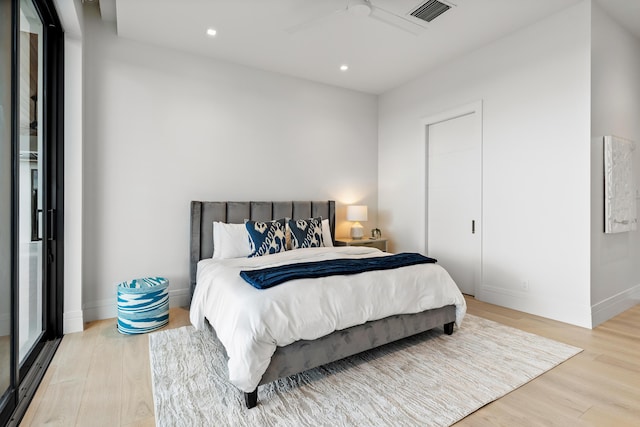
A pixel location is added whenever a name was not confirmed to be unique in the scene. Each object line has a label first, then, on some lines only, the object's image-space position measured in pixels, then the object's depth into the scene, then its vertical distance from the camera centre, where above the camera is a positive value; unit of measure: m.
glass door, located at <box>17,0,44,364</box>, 2.24 +0.24
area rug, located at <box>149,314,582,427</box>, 1.83 -1.11
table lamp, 4.76 -0.07
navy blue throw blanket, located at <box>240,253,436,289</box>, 2.21 -0.42
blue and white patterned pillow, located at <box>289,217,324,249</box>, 3.82 -0.26
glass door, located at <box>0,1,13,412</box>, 1.69 +0.05
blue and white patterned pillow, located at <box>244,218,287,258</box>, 3.55 -0.29
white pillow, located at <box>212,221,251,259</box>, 3.56 -0.32
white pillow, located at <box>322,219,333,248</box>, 4.17 -0.29
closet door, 4.04 +0.18
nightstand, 4.52 -0.43
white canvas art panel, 3.19 +0.25
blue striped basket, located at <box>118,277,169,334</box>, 2.96 -0.87
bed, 1.92 -0.78
